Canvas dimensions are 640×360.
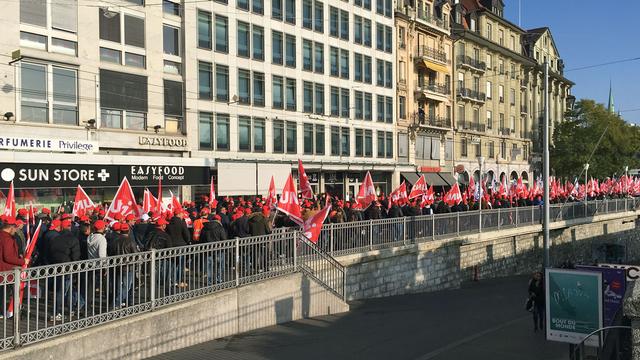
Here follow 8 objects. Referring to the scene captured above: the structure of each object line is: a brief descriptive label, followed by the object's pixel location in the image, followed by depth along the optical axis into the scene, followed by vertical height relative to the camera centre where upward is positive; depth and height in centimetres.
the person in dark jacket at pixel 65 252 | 868 -98
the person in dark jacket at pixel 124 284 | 884 -139
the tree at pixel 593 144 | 5634 +402
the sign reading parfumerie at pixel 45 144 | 2326 +186
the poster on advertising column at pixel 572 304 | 929 -183
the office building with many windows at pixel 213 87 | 2497 +533
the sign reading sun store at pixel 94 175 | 2225 +64
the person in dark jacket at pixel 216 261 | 1050 -126
